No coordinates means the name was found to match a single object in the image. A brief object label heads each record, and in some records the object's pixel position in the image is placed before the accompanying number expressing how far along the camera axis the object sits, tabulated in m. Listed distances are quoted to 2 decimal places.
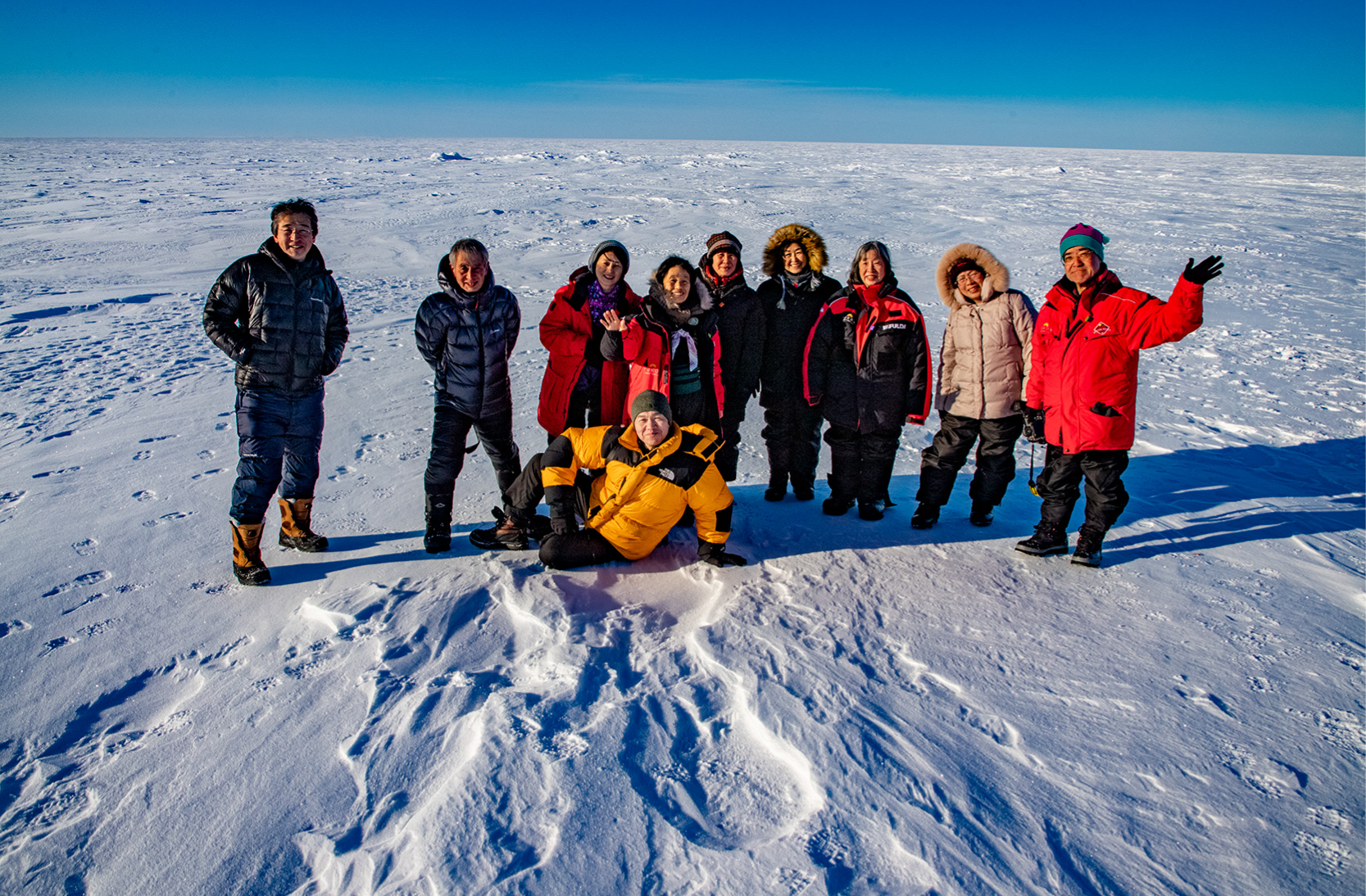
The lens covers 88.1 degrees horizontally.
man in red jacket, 2.93
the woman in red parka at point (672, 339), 3.30
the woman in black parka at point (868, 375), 3.50
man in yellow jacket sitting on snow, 3.10
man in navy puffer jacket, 3.17
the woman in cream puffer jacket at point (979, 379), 3.43
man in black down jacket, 2.97
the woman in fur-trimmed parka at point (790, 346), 3.65
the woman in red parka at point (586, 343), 3.36
